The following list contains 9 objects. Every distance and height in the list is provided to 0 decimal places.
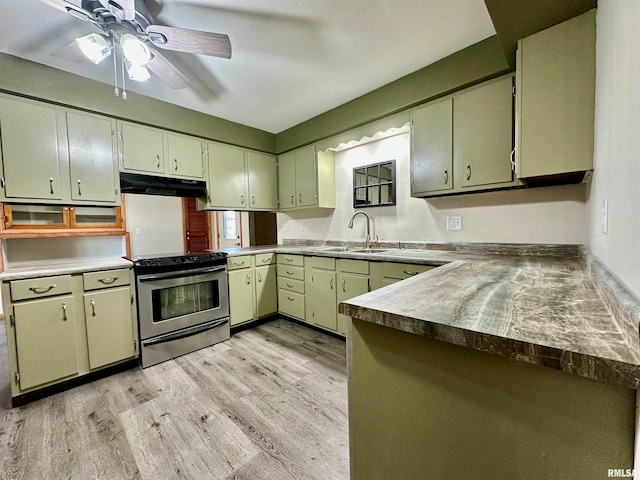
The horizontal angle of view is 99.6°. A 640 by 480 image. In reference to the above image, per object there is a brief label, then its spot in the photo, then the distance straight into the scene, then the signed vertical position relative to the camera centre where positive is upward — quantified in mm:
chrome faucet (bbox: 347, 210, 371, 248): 2992 -34
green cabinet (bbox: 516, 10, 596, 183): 1342 +641
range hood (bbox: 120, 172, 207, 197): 2537 +449
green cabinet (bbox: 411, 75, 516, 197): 1890 +629
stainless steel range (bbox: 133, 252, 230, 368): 2336 -699
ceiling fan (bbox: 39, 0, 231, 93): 1423 +1117
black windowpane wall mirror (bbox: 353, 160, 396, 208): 2848 +449
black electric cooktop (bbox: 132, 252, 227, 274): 2328 -294
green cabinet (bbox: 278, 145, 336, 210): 3244 +603
